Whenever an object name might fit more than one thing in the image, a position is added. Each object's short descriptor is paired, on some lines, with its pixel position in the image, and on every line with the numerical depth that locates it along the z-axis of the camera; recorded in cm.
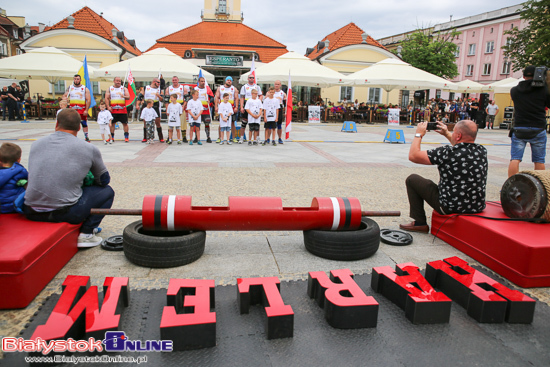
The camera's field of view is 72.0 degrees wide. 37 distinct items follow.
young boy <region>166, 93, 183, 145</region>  1190
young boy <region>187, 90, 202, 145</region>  1184
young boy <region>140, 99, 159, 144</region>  1195
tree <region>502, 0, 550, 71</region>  2078
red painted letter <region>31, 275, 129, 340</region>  228
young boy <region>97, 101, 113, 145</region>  1137
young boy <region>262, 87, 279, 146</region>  1198
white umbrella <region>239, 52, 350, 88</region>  1744
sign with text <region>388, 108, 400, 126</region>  2445
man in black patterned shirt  404
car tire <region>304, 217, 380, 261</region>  372
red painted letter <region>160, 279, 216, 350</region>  236
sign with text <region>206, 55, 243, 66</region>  2936
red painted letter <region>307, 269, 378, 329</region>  262
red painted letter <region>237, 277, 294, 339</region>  250
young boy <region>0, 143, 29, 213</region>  364
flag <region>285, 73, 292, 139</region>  1337
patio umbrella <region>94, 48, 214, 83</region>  1562
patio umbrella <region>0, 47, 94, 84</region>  1727
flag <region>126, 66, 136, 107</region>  1348
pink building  4484
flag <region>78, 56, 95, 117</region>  1146
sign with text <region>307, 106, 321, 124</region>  2427
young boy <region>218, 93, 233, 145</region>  1182
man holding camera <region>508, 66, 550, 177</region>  584
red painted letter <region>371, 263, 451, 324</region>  273
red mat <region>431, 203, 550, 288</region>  327
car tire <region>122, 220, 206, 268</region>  344
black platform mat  232
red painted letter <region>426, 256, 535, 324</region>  278
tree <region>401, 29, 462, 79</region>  3438
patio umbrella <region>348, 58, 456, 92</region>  1925
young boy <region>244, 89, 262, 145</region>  1187
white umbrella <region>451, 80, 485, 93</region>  2562
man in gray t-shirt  356
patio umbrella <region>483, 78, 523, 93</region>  2584
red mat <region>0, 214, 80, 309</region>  271
